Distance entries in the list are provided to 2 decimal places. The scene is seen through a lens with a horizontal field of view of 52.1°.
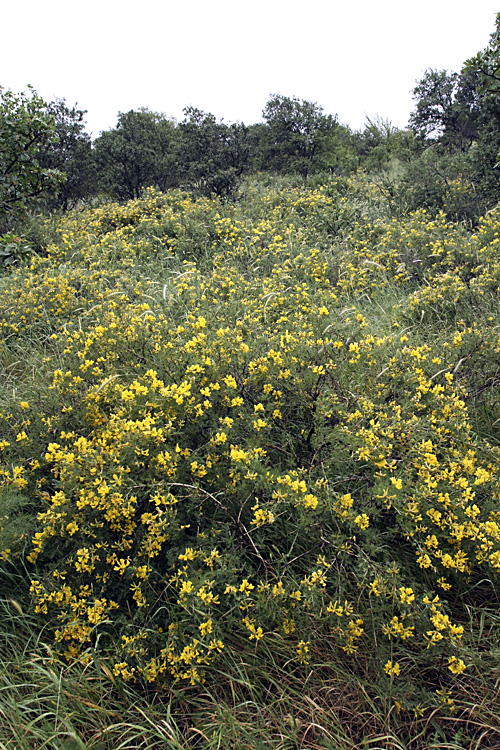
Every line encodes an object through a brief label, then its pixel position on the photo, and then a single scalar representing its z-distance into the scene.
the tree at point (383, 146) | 12.52
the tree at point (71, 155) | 12.10
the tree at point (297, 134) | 12.70
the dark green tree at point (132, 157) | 11.63
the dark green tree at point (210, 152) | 10.19
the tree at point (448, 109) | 10.70
